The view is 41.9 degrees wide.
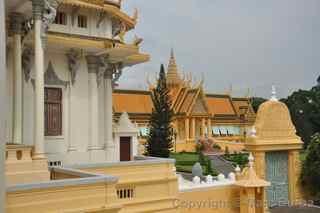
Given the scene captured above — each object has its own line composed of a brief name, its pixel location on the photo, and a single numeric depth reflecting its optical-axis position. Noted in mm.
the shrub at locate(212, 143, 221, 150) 33125
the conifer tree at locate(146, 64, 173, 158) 24578
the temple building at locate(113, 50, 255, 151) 32681
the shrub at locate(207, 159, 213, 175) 20250
